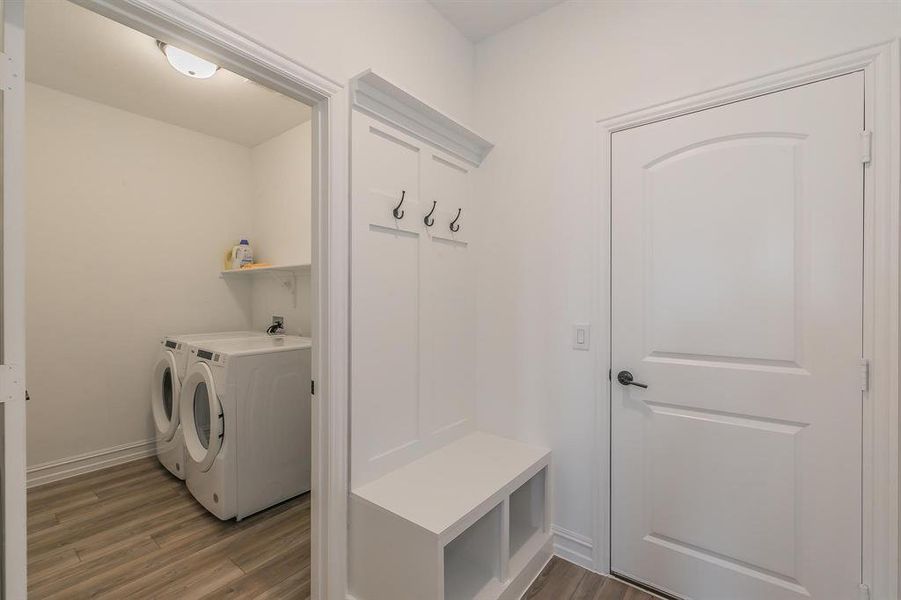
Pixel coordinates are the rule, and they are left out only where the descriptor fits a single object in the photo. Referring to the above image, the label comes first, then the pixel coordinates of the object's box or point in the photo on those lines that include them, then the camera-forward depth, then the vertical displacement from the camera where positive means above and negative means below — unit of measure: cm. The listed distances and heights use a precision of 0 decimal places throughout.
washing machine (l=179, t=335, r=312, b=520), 215 -77
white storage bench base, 130 -86
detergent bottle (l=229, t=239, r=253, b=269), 336 +36
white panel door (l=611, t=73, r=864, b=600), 133 -19
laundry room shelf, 280 +22
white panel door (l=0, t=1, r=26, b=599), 87 -4
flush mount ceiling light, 206 +128
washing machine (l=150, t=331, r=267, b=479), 259 -72
